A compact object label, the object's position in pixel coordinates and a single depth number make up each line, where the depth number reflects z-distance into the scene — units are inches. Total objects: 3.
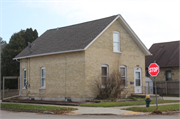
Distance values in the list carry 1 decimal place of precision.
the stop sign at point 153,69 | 663.8
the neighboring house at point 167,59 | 1416.1
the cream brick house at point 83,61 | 928.3
